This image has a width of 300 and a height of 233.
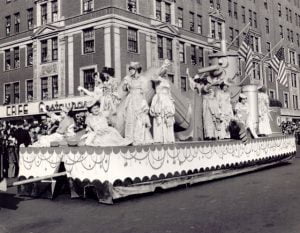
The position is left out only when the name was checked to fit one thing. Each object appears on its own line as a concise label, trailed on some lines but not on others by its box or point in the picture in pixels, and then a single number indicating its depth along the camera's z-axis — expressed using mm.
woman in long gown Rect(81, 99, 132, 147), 7797
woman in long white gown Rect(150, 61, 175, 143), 9320
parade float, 7352
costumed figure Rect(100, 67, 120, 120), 9195
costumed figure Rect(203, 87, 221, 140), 11331
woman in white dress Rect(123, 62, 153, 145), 8672
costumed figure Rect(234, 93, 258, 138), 13000
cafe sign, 27923
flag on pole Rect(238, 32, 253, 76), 17828
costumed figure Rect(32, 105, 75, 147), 9245
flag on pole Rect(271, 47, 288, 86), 18656
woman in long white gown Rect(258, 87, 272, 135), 14350
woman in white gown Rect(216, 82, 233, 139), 11770
